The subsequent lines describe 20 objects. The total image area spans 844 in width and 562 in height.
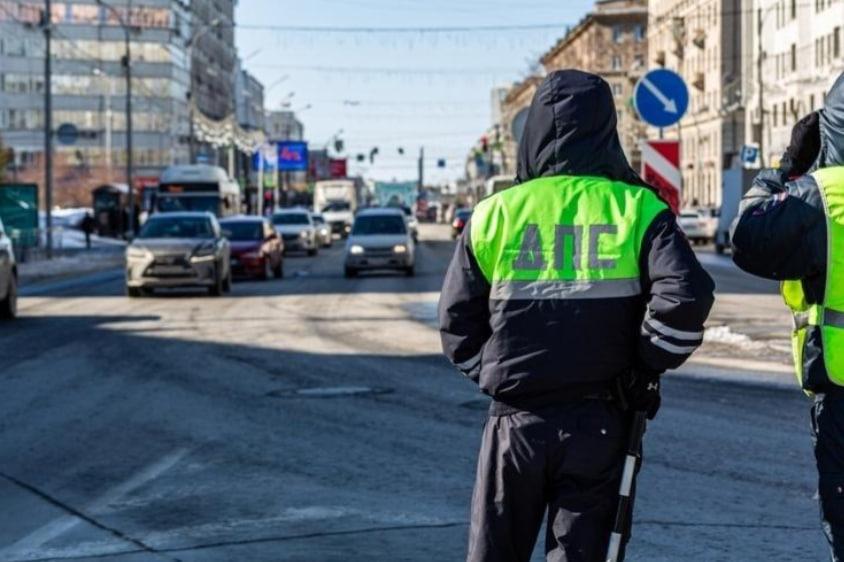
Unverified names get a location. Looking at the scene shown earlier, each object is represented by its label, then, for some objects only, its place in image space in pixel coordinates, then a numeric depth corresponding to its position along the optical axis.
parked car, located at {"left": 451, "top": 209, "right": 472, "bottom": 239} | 74.50
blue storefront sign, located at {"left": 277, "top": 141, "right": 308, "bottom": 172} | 134.50
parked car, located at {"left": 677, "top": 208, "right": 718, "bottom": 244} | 69.19
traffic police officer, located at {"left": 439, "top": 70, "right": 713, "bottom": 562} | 4.90
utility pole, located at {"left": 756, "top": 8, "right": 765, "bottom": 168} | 68.26
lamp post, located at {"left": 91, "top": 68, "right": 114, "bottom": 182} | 140.68
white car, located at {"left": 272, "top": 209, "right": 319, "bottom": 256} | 59.53
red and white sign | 19.95
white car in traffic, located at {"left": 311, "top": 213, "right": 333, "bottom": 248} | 70.44
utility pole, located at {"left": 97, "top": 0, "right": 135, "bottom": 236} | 65.12
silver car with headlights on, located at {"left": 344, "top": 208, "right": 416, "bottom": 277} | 40.78
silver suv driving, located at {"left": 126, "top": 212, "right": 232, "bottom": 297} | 31.69
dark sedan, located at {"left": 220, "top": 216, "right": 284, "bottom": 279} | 39.81
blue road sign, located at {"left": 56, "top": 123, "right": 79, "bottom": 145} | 106.50
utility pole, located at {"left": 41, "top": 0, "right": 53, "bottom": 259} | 50.47
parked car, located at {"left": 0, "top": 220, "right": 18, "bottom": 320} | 24.34
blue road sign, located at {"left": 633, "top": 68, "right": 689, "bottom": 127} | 20.53
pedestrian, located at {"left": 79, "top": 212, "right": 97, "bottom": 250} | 72.31
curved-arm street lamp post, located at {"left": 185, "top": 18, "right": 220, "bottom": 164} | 69.67
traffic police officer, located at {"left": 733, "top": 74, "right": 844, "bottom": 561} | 5.20
